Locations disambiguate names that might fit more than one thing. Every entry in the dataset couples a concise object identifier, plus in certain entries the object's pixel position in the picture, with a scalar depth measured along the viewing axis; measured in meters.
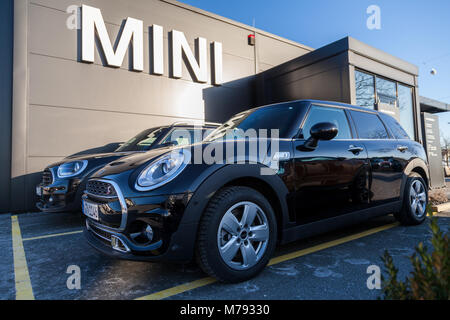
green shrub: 1.09
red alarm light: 10.03
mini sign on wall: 7.03
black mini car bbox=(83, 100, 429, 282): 1.95
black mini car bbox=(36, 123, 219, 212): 4.25
